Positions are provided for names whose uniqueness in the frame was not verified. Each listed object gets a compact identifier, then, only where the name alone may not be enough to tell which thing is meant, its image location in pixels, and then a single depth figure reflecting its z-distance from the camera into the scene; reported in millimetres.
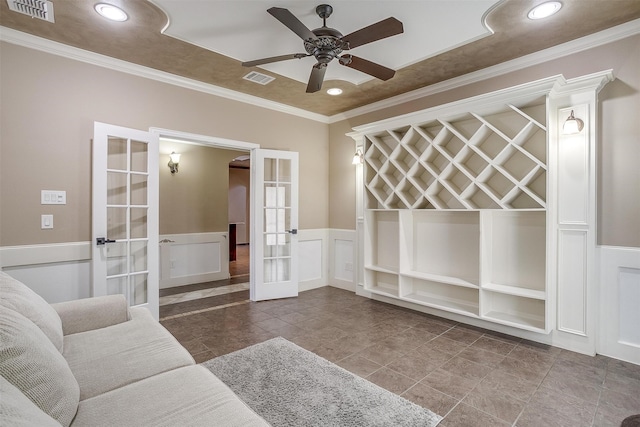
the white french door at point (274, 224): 4402
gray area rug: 1894
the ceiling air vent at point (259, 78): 3652
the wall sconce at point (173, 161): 5312
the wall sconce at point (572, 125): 2711
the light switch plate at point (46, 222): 2947
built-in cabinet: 2881
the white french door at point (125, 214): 3094
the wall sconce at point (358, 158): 4543
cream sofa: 1115
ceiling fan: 2163
